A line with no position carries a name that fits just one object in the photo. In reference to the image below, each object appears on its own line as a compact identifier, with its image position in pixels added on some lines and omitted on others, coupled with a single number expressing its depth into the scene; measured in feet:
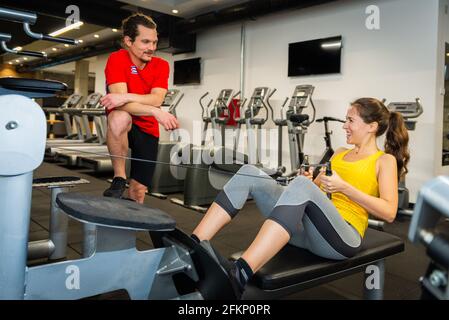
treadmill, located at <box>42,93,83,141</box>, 22.24
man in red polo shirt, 5.42
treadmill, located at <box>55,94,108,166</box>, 15.23
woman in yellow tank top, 4.37
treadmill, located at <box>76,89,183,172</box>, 14.52
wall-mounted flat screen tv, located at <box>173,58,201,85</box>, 23.19
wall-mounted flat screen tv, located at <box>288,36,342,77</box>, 16.34
